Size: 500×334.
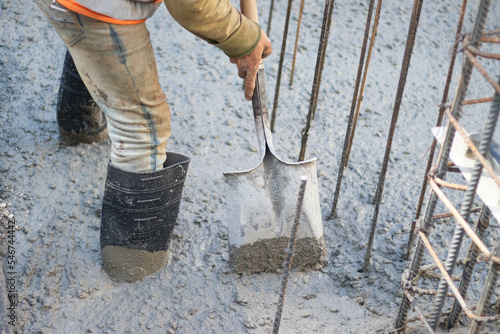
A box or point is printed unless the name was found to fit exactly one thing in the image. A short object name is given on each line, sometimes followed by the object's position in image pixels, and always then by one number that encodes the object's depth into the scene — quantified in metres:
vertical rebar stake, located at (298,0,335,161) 4.45
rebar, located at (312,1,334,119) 4.54
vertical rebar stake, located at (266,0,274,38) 5.06
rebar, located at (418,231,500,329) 4.02
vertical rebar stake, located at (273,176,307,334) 4.01
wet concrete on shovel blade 4.47
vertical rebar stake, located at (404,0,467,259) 4.03
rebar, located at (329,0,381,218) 4.40
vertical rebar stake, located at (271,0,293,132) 4.71
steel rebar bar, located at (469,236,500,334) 4.00
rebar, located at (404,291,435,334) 4.13
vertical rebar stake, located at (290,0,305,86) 5.01
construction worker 4.24
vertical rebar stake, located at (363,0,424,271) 4.23
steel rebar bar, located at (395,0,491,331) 3.95
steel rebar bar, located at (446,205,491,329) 4.16
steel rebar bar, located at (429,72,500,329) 3.94
